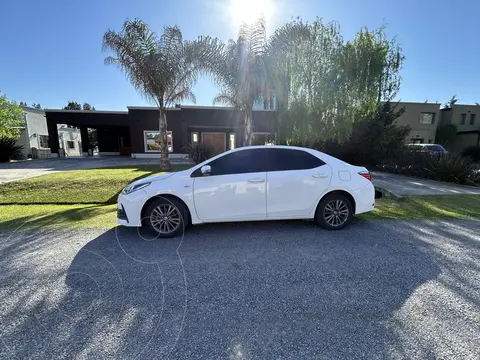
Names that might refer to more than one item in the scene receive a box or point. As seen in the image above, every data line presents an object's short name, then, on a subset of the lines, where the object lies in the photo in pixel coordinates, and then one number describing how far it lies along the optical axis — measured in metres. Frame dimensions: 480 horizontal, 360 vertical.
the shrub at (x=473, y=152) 21.01
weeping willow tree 12.19
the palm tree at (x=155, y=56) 10.71
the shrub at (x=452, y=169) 9.73
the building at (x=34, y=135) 23.09
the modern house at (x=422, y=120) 26.92
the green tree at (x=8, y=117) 17.23
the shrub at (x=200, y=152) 15.58
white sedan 4.20
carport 21.69
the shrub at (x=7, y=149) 19.33
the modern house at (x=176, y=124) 20.61
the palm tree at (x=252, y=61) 10.17
